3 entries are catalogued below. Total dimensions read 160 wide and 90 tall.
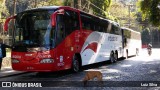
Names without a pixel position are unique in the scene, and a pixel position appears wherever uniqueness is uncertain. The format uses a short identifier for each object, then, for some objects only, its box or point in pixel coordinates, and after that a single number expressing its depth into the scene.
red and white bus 14.73
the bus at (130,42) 33.03
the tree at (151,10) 27.05
